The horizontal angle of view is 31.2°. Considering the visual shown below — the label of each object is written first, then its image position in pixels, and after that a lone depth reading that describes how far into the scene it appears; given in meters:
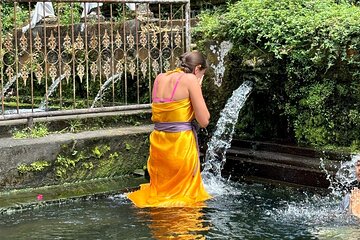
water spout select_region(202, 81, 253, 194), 7.89
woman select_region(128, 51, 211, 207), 6.70
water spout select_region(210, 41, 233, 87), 8.28
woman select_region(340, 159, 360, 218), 5.60
